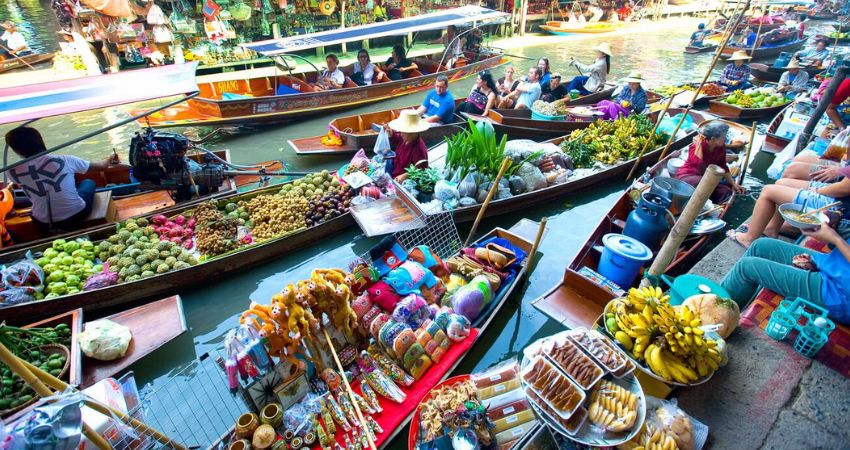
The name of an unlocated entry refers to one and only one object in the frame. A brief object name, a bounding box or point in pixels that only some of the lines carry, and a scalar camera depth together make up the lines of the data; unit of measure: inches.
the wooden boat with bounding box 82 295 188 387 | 148.3
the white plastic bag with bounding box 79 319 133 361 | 146.4
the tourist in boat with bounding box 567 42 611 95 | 418.6
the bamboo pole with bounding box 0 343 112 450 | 76.5
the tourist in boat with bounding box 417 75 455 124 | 338.3
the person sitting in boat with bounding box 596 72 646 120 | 362.3
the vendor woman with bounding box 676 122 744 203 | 209.5
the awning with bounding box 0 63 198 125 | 161.9
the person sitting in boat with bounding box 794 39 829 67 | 525.0
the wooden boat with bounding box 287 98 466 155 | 323.3
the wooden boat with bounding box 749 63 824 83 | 502.9
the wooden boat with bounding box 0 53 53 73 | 518.0
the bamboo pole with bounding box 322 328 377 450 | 107.6
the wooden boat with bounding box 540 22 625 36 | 888.9
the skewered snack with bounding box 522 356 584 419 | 101.2
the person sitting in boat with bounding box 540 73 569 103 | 402.0
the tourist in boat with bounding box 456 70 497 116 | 374.9
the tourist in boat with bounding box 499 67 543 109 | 369.8
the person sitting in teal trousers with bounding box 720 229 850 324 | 116.3
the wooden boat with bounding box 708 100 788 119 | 400.5
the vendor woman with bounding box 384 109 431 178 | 245.6
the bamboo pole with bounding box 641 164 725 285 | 133.3
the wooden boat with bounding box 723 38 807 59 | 641.0
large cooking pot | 203.9
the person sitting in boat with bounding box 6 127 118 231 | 179.2
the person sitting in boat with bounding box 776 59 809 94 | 431.2
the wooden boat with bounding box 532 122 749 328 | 166.7
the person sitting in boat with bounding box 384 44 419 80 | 475.8
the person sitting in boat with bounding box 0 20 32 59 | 553.6
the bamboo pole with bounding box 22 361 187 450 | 90.9
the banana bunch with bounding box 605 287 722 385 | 109.9
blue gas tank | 183.0
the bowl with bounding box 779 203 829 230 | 120.0
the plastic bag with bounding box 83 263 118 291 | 178.1
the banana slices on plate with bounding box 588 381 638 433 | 98.0
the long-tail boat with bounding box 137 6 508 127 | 350.0
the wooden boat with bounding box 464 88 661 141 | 350.3
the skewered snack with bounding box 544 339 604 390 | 105.0
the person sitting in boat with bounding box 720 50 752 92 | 482.9
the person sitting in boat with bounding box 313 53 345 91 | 413.8
